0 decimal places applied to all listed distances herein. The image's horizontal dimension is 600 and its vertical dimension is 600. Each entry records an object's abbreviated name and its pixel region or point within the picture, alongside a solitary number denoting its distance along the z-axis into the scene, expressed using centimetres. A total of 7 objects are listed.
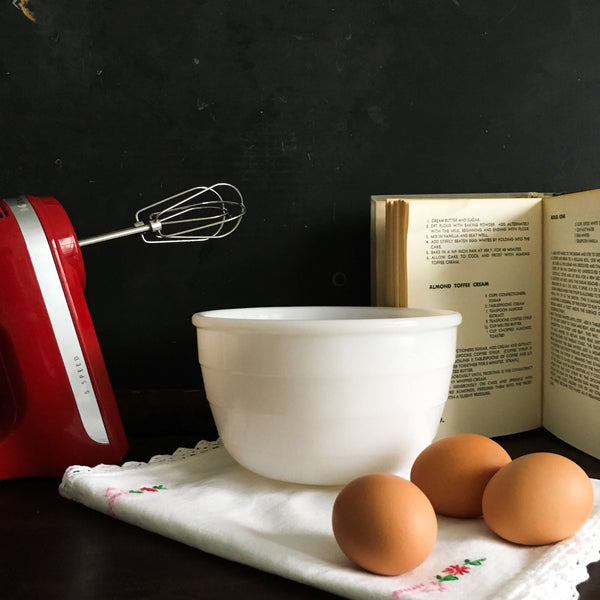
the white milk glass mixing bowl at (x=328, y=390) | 59
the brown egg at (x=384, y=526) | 45
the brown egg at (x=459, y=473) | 55
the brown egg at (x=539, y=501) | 49
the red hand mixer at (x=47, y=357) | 68
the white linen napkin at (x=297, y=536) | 45
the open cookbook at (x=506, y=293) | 74
